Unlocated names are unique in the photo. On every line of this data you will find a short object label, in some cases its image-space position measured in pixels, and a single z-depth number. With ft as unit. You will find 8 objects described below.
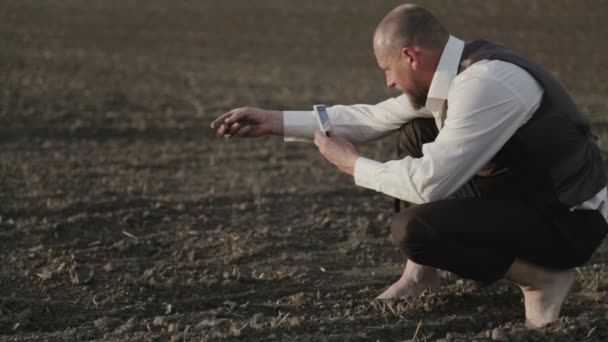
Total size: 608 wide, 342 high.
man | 12.46
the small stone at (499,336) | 12.57
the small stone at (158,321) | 13.80
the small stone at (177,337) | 12.78
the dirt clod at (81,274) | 16.14
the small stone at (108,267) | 16.83
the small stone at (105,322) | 13.92
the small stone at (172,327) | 13.41
